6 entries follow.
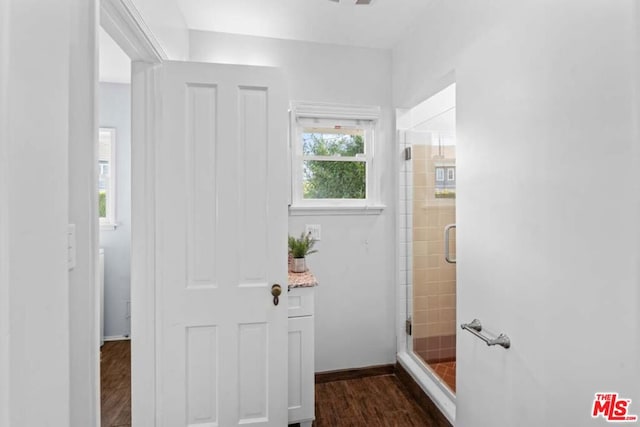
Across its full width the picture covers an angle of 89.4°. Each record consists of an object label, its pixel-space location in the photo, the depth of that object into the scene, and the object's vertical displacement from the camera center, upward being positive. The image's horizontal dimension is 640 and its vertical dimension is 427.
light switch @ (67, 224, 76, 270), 0.85 -0.09
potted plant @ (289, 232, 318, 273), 2.12 -0.26
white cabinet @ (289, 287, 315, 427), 1.84 -0.84
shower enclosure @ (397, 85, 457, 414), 2.42 -0.15
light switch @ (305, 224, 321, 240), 2.44 -0.13
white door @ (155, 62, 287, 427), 1.64 -0.17
